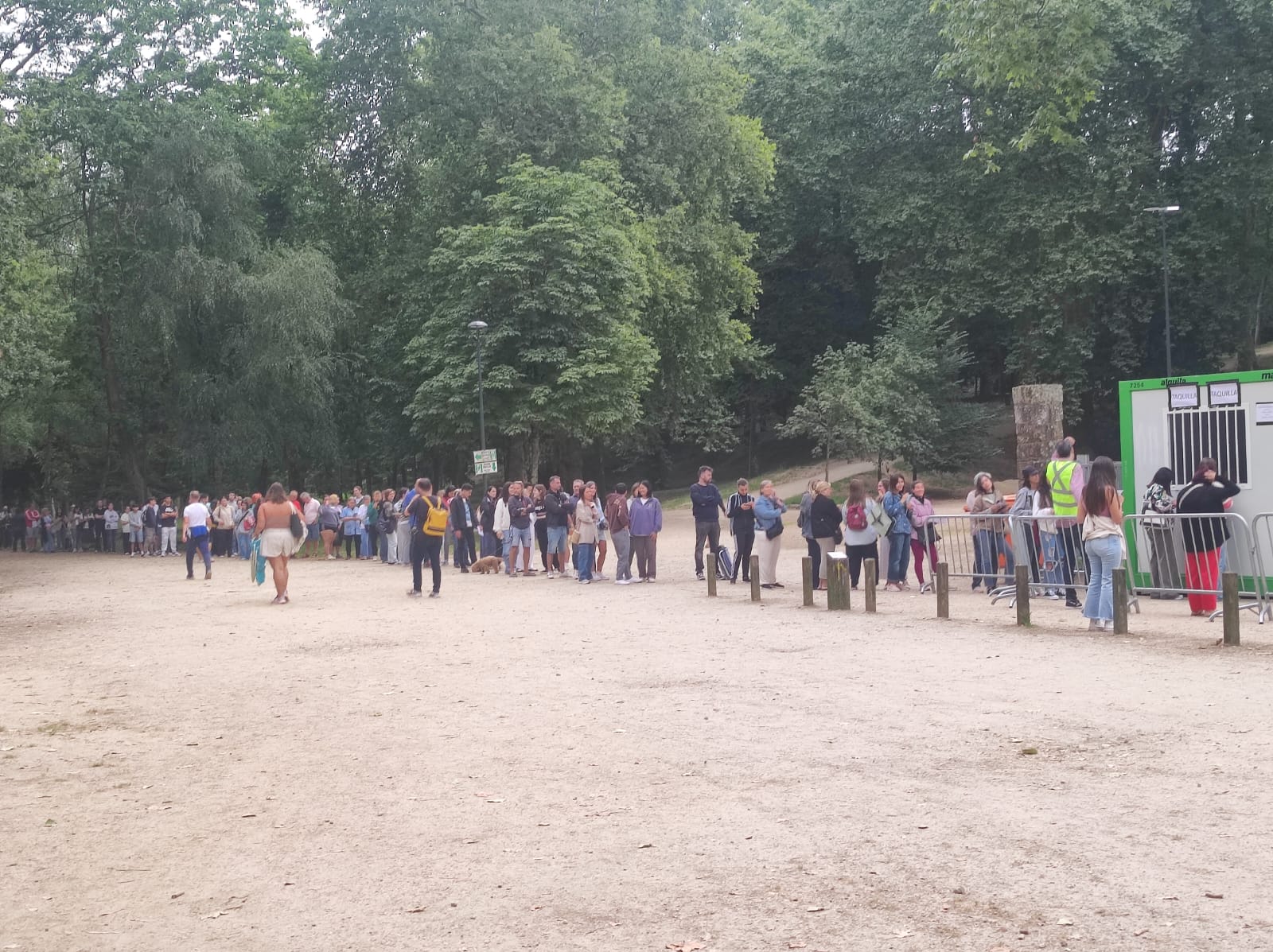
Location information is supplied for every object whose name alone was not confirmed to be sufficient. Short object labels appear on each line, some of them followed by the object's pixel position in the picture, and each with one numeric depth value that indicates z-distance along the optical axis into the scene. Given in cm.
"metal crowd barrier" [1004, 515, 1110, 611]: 1648
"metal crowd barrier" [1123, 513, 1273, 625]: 1476
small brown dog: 2798
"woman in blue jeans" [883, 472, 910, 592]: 2052
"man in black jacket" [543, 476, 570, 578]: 2636
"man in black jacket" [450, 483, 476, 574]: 2845
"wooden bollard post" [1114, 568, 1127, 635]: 1356
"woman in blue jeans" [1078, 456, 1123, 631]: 1393
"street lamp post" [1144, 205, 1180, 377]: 4175
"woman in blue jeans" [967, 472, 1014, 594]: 1789
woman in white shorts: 2086
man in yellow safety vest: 1650
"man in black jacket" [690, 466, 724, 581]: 2267
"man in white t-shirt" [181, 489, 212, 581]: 2783
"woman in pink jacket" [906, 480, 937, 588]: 2028
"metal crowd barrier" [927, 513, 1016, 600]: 1789
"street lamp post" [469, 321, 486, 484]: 3844
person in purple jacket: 2336
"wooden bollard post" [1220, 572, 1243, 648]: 1246
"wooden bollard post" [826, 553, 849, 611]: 1731
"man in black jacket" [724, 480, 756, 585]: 2189
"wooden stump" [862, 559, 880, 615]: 1661
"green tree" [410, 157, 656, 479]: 4031
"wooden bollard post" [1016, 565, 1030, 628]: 1466
